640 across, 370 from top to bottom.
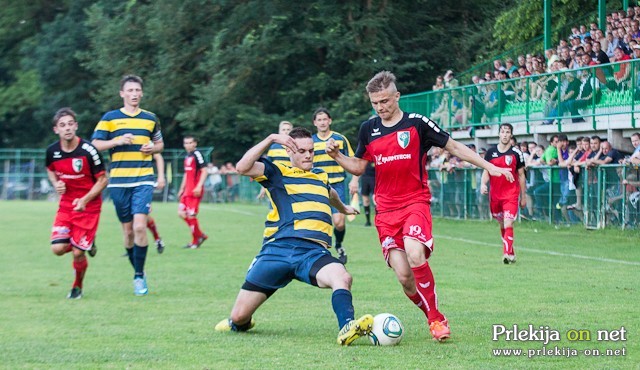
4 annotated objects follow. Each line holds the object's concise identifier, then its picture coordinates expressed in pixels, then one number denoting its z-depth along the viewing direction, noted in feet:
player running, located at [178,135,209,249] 67.36
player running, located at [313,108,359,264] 50.24
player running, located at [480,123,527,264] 54.34
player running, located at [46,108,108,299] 40.63
